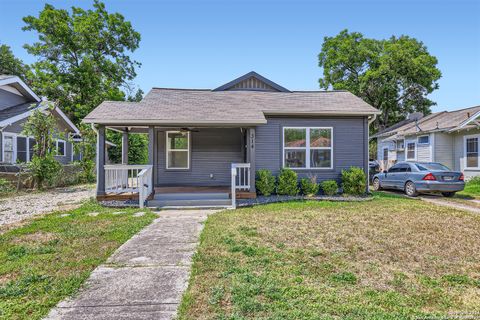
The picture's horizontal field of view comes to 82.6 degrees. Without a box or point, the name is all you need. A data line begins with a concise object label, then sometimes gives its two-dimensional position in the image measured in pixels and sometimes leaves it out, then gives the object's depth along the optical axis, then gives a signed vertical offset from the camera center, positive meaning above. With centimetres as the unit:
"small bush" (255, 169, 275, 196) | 957 -72
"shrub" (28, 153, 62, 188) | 1238 -24
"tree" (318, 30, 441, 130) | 2631 +928
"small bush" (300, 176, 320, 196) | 988 -86
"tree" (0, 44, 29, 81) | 2828 +1038
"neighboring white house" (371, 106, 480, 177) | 1416 +134
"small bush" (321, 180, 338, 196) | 984 -88
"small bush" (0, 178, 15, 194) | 1148 -103
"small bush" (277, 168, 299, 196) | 972 -75
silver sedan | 1023 -62
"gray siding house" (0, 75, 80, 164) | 1444 +246
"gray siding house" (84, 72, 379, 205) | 906 +108
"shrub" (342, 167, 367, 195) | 983 -70
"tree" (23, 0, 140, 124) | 2364 +965
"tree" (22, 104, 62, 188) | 1252 +74
